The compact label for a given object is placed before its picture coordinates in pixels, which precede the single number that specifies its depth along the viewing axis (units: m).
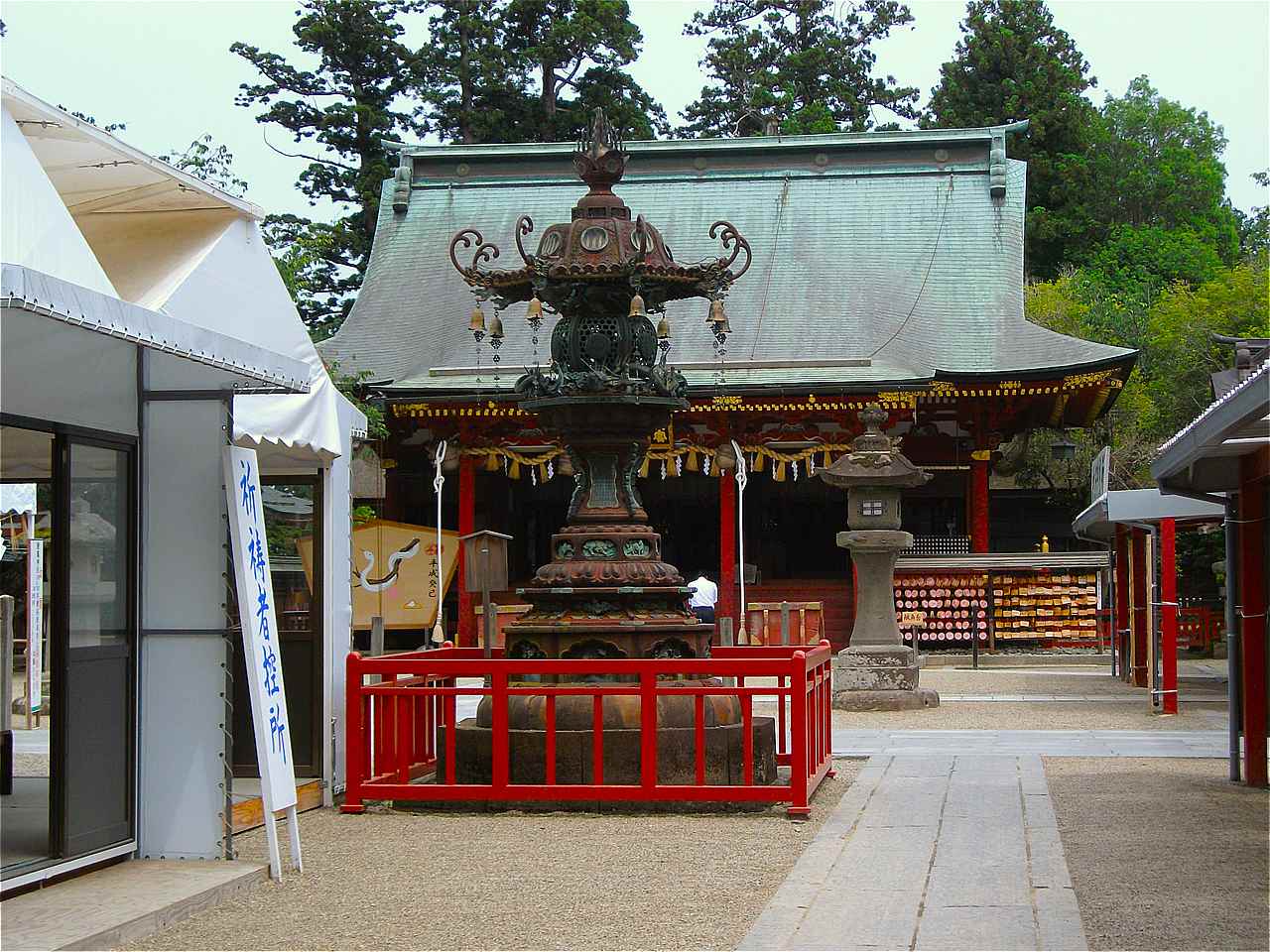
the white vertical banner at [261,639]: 7.25
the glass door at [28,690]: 7.53
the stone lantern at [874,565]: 17.44
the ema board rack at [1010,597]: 25.62
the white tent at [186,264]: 6.68
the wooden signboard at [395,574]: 23.33
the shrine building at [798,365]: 25.86
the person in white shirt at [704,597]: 21.92
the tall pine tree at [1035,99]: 46.44
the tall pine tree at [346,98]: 39.69
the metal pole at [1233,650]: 10.73
